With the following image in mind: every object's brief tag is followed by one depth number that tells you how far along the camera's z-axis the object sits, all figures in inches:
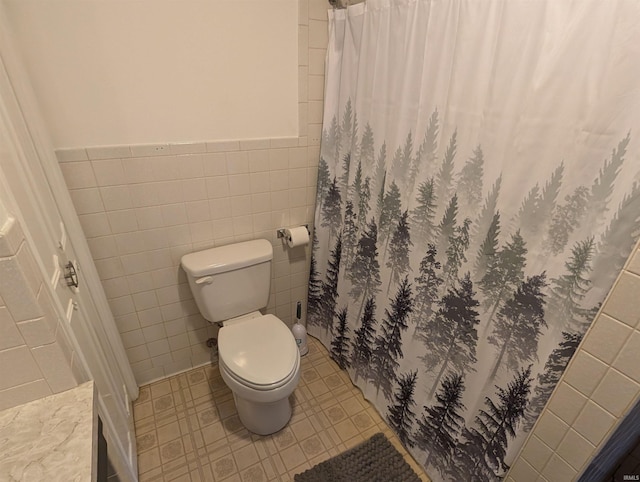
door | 29.7
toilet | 51.4
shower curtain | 28.0
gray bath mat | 53.6
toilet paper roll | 66.9
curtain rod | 52.2
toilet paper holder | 67.9
